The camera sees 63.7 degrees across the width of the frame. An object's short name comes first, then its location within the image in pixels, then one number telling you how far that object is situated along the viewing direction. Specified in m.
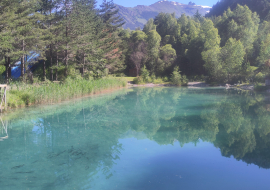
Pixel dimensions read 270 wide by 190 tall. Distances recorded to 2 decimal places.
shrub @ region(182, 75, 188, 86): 26.98
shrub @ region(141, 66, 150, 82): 28.06
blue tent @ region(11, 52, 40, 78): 18.36
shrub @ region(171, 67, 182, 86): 26.88
